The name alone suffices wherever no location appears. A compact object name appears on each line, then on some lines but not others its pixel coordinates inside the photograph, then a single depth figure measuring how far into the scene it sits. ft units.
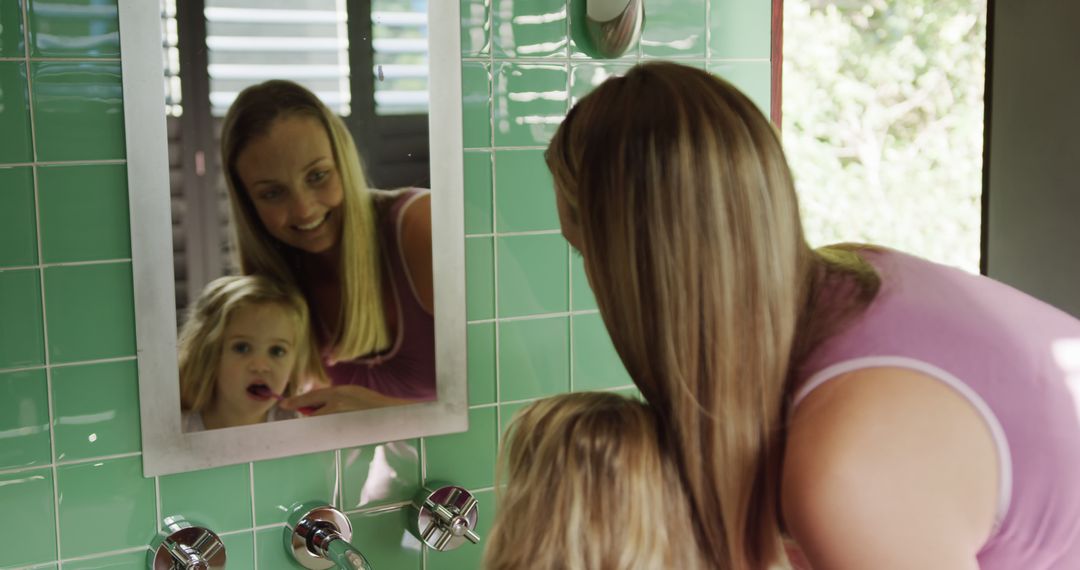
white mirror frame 3.82
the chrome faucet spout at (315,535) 4.21
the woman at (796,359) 2.39
